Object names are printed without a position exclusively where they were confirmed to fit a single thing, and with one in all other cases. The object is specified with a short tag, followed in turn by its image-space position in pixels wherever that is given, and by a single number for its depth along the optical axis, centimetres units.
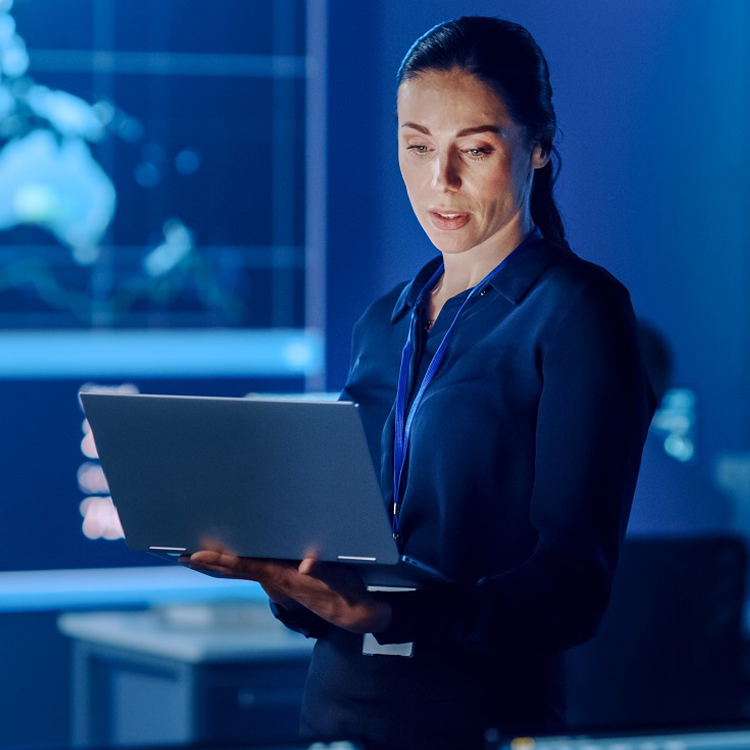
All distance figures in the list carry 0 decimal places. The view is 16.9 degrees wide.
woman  270
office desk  635
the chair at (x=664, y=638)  574
